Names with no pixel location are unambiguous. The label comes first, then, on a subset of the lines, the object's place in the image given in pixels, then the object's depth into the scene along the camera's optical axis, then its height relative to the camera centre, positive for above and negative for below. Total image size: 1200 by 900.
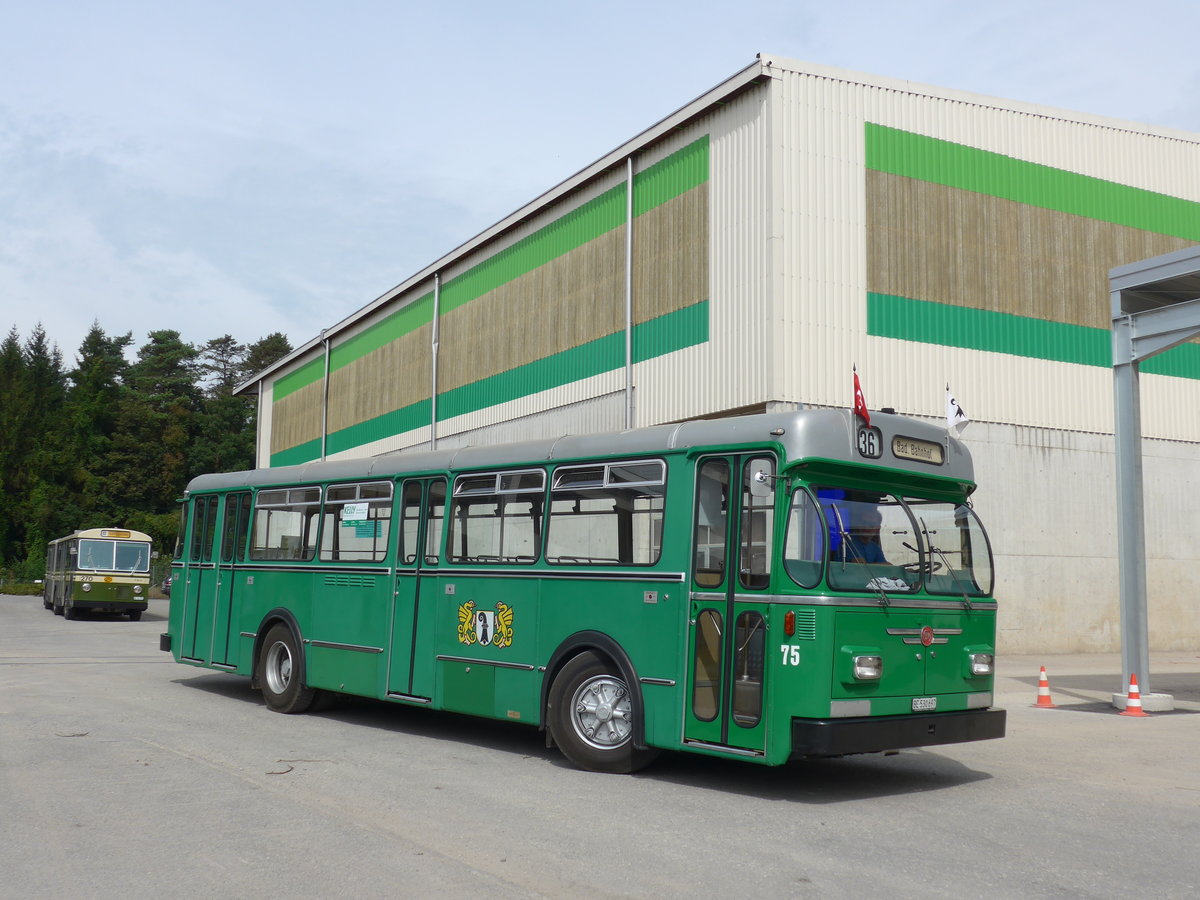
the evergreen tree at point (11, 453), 81.44 +8.22
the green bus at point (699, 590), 8.32 -0.05
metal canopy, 15.13 +3.23
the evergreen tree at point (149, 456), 80.88 +7.99
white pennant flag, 14.16 +2.16
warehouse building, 22.48 +6.19
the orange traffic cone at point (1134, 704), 14.60 -1.35
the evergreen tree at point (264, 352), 98.00 +18.56
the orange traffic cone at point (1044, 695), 15.33 -1.33
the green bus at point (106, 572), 36.19 -0.05
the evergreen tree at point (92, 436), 79.31 +9.42
